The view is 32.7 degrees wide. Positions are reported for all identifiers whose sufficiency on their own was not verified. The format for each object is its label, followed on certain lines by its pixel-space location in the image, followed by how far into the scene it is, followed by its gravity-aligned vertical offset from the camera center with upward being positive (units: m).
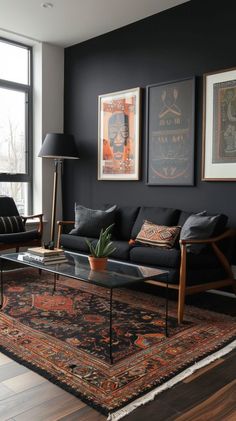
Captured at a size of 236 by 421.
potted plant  2.90 -0.55
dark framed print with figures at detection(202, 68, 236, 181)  3.85 +0.54
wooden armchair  4.25 -0.61
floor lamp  4.92 +0.40
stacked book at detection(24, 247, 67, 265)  3.15 -0.61
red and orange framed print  4.74 +0.56
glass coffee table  2.50 -0.64
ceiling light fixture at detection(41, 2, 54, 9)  4.29 +1.87
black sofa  3.22 -0.66
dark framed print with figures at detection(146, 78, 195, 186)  4.21 +0.52
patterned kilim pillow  3.76 -0.52
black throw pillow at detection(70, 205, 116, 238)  4.42 -0.46
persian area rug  2.06 -1.04
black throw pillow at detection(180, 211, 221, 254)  3.41 -0.42
